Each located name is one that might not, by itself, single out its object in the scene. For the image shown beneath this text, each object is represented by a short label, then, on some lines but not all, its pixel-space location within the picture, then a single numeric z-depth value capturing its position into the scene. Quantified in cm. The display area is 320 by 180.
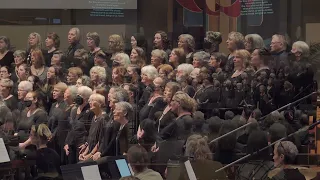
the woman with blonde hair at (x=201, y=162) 1249
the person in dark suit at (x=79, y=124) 1484
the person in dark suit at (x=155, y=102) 1473
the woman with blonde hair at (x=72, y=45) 1706
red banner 1711
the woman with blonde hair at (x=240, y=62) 1512
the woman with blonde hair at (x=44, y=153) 1417
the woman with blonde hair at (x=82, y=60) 1651
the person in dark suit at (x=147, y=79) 1519
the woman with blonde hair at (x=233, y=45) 1521
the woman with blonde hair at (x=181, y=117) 1402
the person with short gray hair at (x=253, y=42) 1550
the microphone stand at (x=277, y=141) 1311
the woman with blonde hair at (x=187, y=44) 1567
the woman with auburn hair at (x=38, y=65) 1676
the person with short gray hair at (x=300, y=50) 1578
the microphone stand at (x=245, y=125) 1420
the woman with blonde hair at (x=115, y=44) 1680
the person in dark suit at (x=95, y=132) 1451
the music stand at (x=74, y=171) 1180
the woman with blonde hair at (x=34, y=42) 1748
